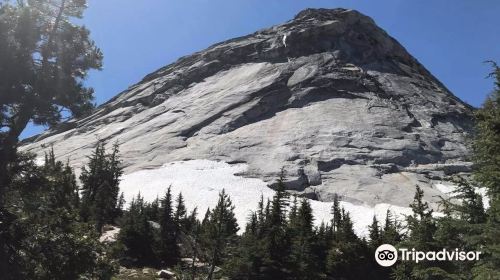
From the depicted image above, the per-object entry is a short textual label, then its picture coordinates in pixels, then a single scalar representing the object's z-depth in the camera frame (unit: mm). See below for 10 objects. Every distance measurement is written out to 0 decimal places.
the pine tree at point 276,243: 35312
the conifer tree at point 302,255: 34719
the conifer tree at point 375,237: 45062
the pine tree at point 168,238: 48031
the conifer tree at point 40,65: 15633
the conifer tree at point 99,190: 48625
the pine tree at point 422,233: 22203
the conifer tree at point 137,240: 46375
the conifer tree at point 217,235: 36062
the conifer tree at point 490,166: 11523
